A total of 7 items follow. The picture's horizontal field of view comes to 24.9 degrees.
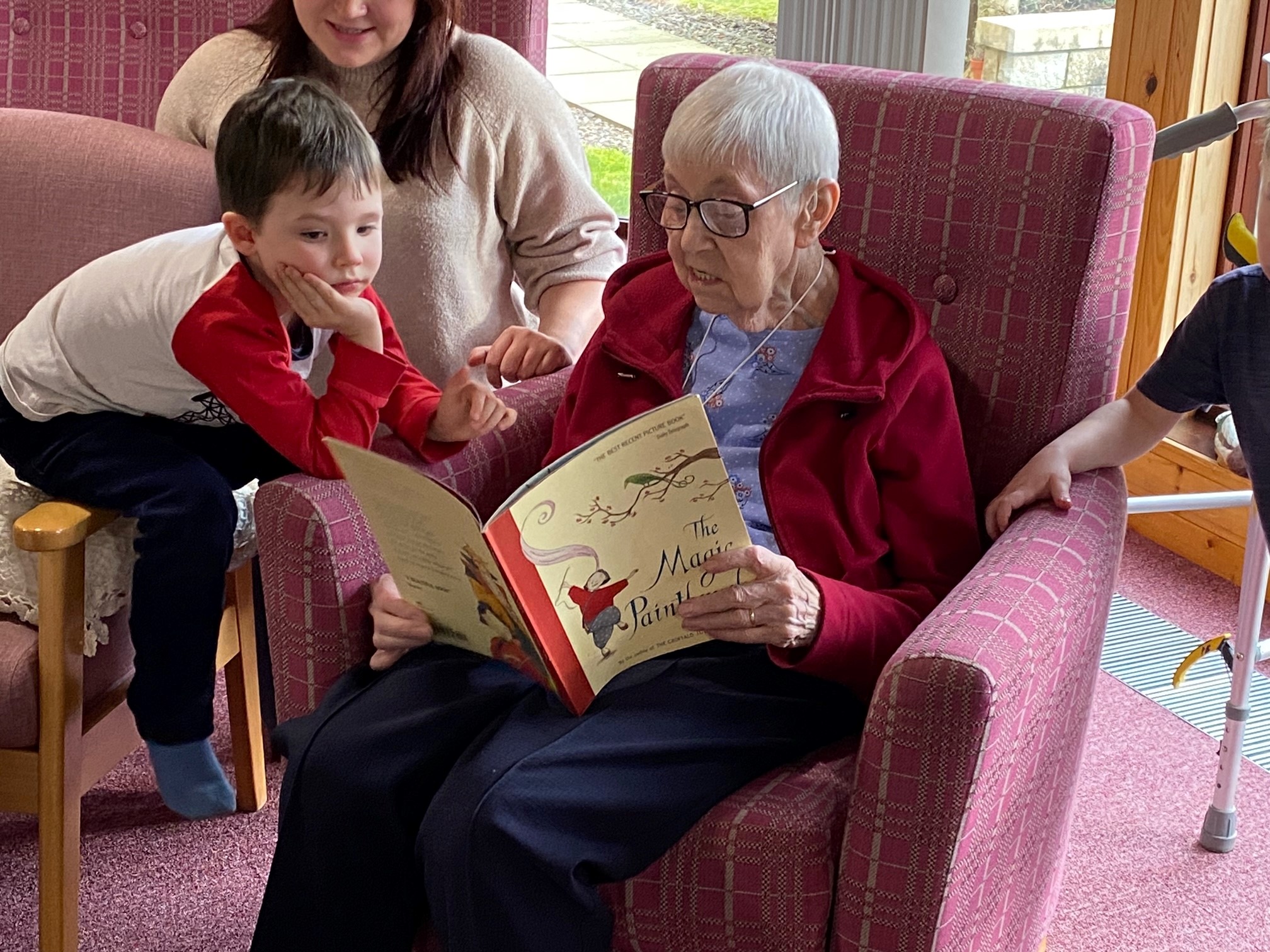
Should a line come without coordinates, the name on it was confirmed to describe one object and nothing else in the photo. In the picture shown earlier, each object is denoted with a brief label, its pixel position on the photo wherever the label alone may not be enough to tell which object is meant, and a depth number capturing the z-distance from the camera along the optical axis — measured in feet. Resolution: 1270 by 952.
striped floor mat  10.73
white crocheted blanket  8.89
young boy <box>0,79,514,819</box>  8.48
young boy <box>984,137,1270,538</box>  8.46
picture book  7.63
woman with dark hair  9.59
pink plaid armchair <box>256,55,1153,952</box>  7.58
